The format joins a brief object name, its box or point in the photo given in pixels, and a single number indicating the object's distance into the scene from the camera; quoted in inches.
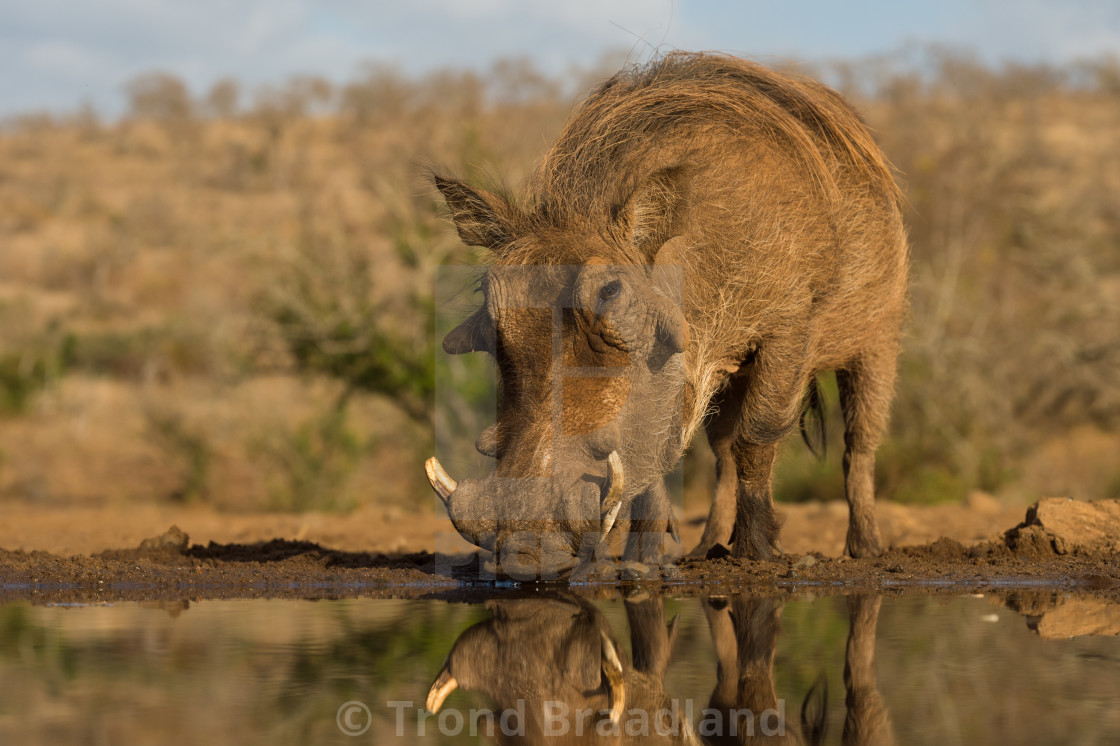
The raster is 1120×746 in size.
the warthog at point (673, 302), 301.7
